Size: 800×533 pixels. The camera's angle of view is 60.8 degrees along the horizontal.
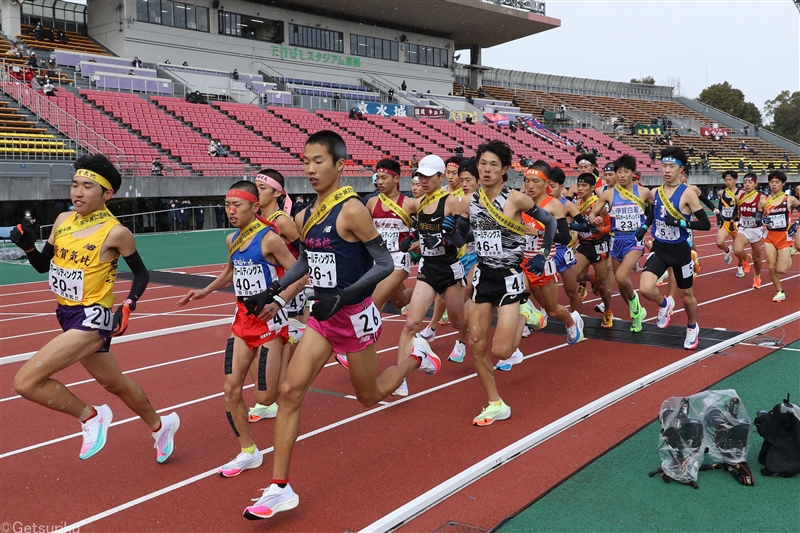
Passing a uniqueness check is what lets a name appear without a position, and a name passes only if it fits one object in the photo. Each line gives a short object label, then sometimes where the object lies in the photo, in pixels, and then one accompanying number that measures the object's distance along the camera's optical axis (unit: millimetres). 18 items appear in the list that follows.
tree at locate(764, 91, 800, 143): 91812
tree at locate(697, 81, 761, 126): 93250
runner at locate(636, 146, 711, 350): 8578
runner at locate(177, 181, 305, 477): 5059
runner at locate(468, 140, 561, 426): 6012
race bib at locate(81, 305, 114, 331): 4957
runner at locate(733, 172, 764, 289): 13359
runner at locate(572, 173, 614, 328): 10117
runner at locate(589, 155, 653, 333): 9648
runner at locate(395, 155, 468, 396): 7352
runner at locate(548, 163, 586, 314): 9367
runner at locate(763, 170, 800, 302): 12125
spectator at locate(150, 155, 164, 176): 27641
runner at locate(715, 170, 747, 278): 15324
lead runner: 4859
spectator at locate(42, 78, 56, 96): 29766
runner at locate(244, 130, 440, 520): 4328
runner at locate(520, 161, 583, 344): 7445
